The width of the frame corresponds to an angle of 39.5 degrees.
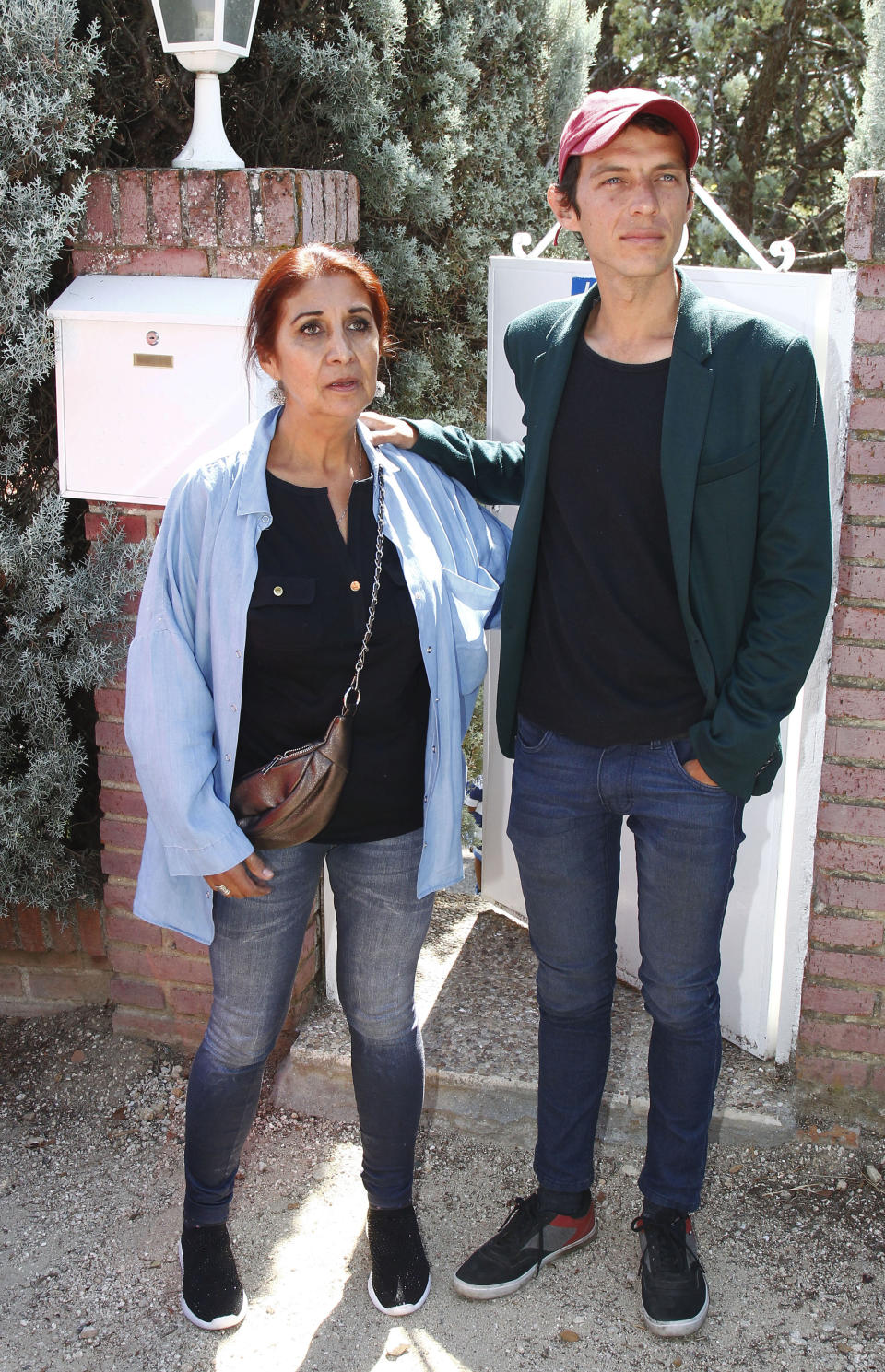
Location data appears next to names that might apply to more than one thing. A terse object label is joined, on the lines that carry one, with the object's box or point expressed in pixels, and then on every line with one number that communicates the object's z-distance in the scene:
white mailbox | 2.80
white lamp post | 2.78
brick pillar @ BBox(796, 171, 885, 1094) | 2.65
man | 2.08
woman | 2.17
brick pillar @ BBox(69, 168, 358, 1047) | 2.82
